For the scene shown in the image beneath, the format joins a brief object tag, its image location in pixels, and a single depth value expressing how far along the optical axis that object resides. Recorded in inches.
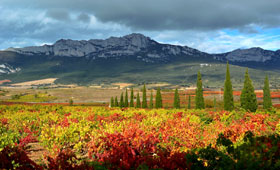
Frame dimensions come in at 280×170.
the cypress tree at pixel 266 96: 2311.8
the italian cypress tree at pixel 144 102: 2778.5
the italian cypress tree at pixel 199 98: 2156.7
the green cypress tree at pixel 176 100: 2650.1
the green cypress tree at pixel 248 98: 1875.0
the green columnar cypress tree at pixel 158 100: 2743.6
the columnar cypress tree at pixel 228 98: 1895.2
